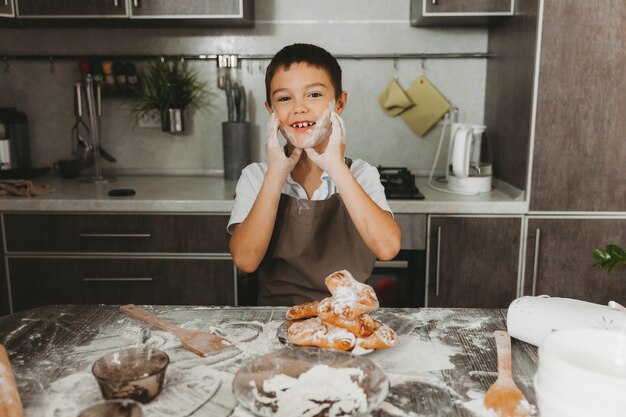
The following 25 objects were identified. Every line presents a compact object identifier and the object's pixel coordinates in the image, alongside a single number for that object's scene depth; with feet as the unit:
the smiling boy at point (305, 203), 4.47
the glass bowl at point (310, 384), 2.33
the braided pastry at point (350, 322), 2.88
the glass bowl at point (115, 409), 2.10
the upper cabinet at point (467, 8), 7.27
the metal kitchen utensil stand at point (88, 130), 8.16
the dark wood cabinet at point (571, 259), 6.93
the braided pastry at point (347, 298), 2.90
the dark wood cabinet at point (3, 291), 7.20
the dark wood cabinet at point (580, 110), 6.51
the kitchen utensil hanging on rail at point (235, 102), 8.31
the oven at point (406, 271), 6.97
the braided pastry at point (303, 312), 3.24
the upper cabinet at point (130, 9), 7.36
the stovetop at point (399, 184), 7.06
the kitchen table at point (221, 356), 2.53
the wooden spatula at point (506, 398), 2.40
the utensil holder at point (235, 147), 8.25
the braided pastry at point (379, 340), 2.88
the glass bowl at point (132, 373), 2.39
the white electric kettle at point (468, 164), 7.34
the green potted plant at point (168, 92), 8.27
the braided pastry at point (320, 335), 2.83
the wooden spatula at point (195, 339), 3.02
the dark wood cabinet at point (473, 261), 6.97
